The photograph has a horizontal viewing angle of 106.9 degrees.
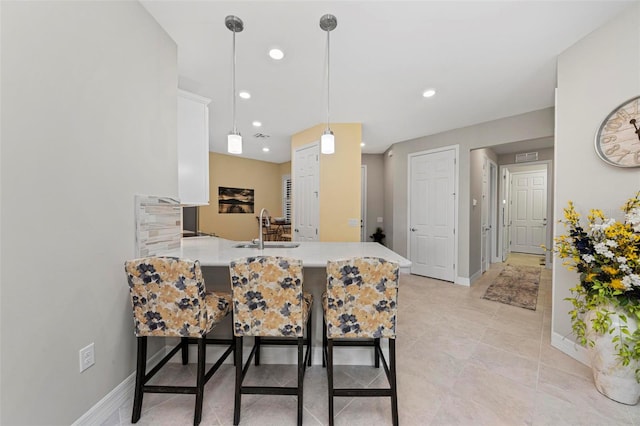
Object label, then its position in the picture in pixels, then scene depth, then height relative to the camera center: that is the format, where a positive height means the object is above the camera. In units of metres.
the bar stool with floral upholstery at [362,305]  1.35 -0.55
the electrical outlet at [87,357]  1.30 -0.82
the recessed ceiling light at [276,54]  2.08 +1.41
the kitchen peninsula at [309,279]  1.93 -0.58
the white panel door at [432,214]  4.24 -0.05
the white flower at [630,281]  1.43 -0.43
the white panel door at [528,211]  6.48 +0.02
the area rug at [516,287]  3.40 -1.26
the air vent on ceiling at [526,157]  5.11 +1.20
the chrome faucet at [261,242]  2.24 -0.30
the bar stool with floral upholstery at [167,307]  1.37 -0.57
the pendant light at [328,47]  1.73 +1.40
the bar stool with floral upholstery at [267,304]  1.38 -0.55
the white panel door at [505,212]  5.77 -0.01
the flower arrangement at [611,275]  1.49 -0.42
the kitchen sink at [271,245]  2.41 -0.35
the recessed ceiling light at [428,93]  2.76 +1.41
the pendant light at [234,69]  1.77 +1.41
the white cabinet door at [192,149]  2.27 +0.61
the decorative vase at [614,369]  1.55 -1.05
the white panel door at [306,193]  3.90 +0.31
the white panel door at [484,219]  4.63 -0.14
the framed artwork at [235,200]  5.96 +0.29
